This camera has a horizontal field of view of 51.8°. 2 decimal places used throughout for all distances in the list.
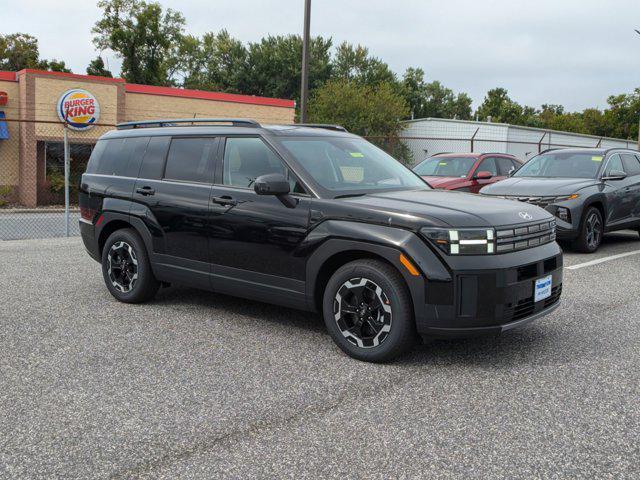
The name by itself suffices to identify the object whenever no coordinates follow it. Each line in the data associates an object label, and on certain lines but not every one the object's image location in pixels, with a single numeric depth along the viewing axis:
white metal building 38.03
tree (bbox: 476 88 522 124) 98.38
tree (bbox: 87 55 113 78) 58.02
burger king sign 26.98
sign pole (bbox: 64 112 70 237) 12.58
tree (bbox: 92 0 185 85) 54.56
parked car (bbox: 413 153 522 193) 13.27
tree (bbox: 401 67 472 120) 87.06
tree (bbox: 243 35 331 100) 63.28
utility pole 16.48
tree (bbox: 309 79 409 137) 51.06
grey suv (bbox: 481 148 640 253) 9.84
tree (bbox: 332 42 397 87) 73.81
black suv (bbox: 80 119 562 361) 4.46
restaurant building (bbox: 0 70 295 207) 26.23
